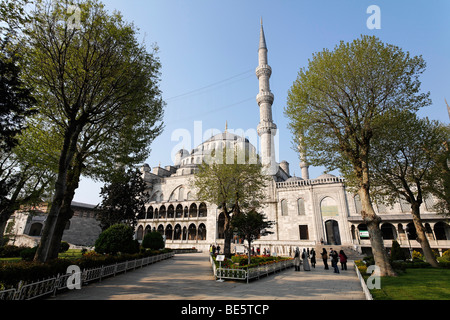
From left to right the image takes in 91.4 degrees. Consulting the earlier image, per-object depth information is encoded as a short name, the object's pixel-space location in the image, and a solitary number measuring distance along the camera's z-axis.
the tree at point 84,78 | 9.02
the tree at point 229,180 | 20.31
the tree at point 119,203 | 27.96
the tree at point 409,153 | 14.12
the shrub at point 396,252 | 15.89
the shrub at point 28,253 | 19.30
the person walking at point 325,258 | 15.42
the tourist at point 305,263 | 14.57
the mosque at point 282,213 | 28.54
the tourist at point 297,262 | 14.79
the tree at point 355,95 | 11.71
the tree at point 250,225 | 15.39
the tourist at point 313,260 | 16.97
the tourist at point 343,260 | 14.57
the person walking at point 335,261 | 13.27
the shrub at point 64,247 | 27.47
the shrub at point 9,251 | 25.02
